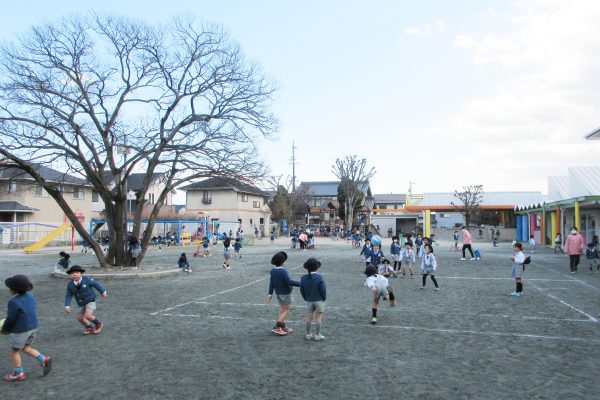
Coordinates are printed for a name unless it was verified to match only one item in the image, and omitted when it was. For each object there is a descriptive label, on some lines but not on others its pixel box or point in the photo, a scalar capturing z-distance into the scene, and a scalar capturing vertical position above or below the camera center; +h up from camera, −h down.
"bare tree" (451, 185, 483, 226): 55.89 +2.24
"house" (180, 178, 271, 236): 56.47 +1.72
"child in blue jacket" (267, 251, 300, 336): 8.04 -1.22
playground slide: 31.52 -1.70
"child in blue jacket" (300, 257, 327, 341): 7.62 -1.24
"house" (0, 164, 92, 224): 42.22 +1.04
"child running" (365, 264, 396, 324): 8.81 -1.24
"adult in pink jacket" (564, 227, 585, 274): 18.02 -1.13
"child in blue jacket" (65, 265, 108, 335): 7.93 -1.29
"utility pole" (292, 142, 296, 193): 63.27 +5.88
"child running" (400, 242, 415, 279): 16.38 -1.35
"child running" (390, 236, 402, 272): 17.44 -1.26
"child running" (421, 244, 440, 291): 13.36 -1.30
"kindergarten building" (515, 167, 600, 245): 25.98 +0.73
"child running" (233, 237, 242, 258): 26.09 -1.60
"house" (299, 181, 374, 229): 71.76 +2.07
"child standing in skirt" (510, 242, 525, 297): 12.37 -1.31
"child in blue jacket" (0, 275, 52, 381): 5.84 -1.36
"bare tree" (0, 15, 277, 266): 17.56 +2.94
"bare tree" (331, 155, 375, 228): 60.12 +5.14
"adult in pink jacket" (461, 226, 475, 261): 23.38 -1.07
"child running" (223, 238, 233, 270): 20.28 -1.62
